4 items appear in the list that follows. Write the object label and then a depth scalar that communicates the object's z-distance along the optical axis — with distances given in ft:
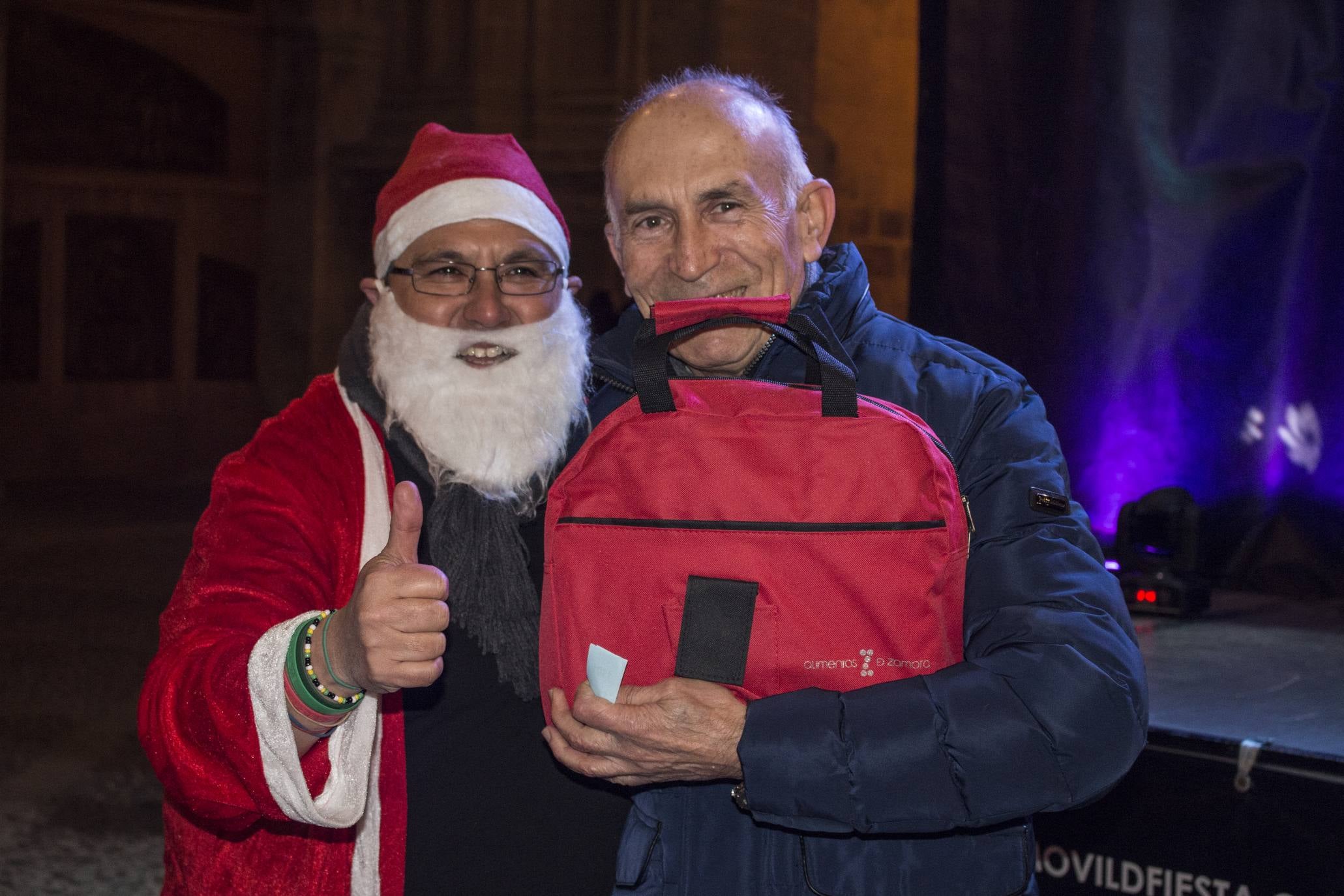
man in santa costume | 4.90
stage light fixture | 9.87
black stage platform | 6.37
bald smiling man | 4.45
